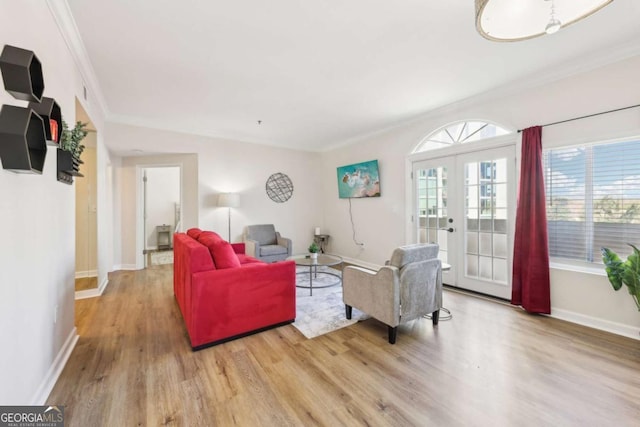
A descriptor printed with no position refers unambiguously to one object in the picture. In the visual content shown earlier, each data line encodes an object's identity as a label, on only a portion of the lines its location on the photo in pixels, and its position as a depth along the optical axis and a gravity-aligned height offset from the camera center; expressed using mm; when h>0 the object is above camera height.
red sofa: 2316 -766
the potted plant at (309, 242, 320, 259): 4012 -588
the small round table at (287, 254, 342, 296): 3768 -727
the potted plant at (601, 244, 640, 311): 2312 -527
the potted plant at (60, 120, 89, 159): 1996 +585
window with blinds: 2557 +137
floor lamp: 5020 +239
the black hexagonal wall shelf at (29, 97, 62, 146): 1545 +609
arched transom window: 3559 +1140
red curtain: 2980 -211
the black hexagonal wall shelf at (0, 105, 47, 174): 1233 +349
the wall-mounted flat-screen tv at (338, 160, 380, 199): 5133 +670
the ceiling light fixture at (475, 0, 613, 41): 1267 +990
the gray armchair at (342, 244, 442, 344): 2434 -736
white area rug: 2750 -1174
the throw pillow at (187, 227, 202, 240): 3195 -260
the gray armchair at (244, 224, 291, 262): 4938 -623
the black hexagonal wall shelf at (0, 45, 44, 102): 1274 +698
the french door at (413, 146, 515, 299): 3422 -25
